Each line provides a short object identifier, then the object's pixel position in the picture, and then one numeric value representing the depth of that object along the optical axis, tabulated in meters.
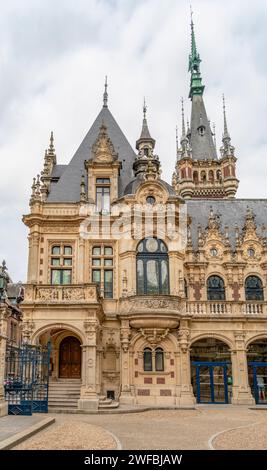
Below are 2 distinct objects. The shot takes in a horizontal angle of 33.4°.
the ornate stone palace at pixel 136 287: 23.53
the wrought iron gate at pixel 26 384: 18.05
